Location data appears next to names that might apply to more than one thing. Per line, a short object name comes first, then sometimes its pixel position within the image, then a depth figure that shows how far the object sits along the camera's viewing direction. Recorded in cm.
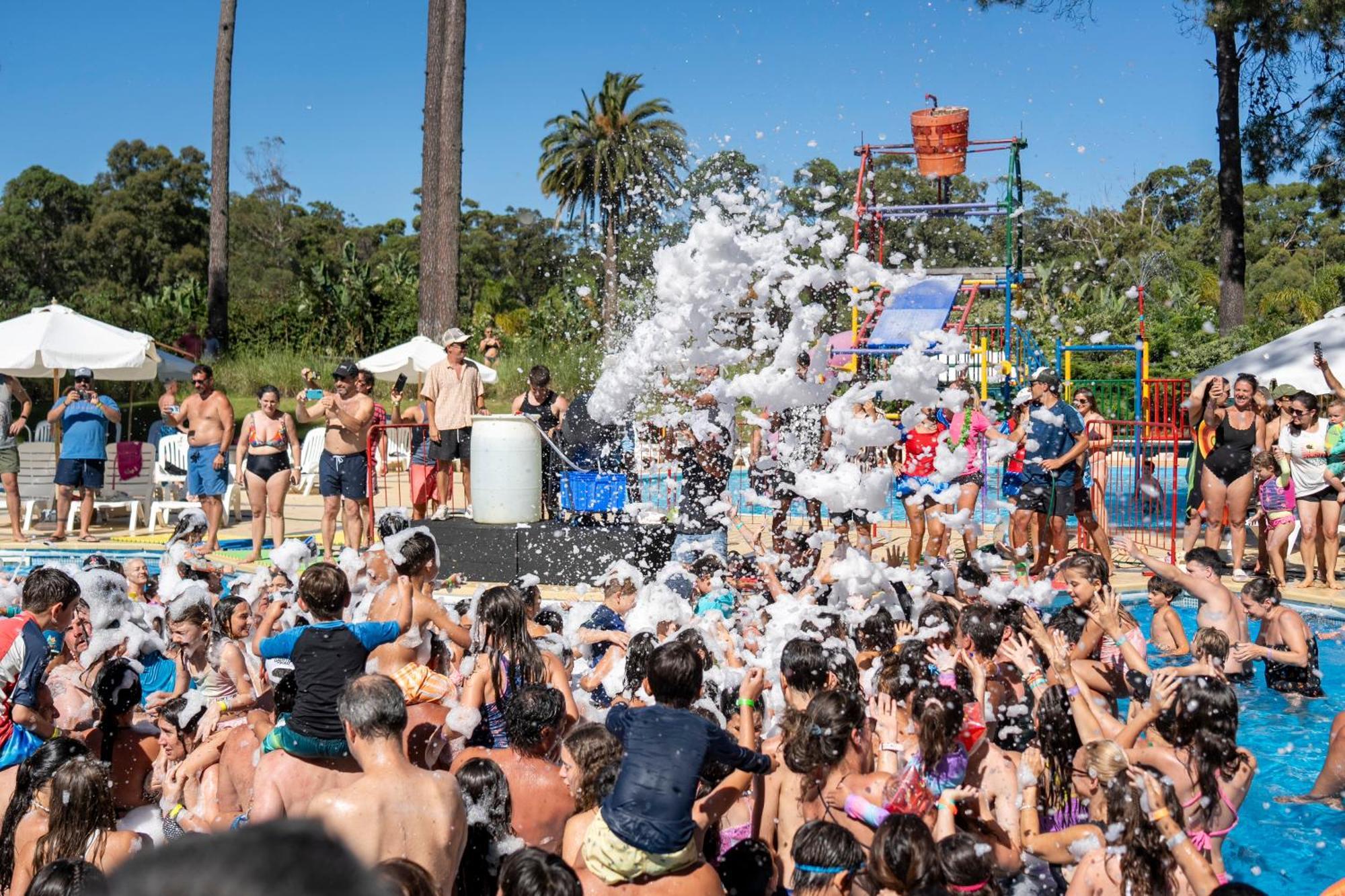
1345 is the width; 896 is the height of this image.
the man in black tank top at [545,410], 1095
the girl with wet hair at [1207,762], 432
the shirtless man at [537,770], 448
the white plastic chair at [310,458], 1666
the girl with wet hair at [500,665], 518
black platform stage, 1011
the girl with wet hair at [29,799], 403
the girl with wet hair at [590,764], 436
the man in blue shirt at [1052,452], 1027
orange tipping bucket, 1298
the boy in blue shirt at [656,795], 382
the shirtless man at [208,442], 1181
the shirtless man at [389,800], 343
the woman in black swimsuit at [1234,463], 1022
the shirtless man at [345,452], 1059
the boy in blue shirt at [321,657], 448
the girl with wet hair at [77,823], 382
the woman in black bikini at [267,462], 1114
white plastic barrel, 1027
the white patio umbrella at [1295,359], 1227
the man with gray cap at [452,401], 1136
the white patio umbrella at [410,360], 1677
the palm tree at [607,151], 4356
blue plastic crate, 1032
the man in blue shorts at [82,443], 1194
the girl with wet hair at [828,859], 375
